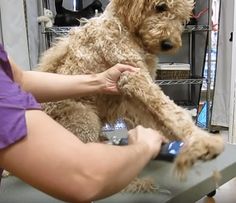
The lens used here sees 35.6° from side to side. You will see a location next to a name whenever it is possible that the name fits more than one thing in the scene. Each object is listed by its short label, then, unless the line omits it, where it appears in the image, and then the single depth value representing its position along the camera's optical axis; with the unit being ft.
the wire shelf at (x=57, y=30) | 7.83
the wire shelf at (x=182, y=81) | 8.53
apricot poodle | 3.23
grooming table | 3.31
